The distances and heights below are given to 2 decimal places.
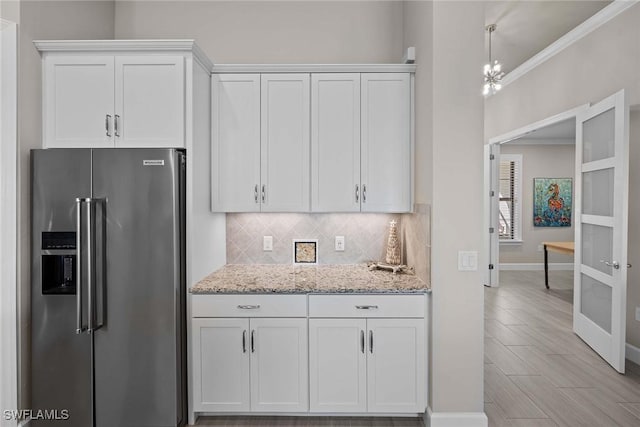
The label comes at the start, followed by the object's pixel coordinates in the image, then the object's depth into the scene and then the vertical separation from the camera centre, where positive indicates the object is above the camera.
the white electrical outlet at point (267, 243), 3.25 -0.30
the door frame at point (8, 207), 2.25 +0.00
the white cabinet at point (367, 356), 2.46 -0.95
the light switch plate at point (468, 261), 2.38 -0.32
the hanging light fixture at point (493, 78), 4.69 +1.60
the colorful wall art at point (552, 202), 8.23 +0.15
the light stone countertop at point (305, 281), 2.46 -0.50
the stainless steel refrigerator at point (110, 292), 2.30 -0.51
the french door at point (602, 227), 3.24 -0.16
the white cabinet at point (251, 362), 2.47 -0.99
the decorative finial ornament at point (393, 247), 3.08 -0.31
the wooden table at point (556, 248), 6.09 -0.66
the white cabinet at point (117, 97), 2.45 +0.71
